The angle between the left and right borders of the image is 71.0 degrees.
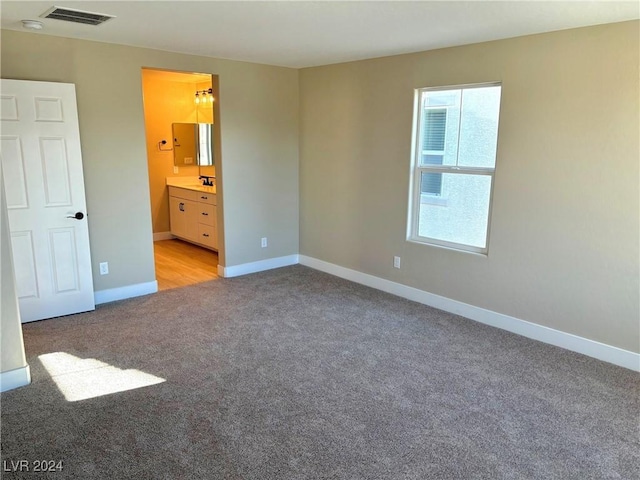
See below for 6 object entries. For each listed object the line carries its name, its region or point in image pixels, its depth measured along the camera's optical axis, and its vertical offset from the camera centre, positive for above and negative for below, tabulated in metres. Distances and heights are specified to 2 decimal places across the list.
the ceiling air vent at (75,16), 2.96 +0.90
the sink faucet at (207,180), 6.79 -0.43
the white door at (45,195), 3.54 -0.38
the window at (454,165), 3.82 -0.09
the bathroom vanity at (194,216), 6.00 -0.90
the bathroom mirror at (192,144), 6.89 +0.11
